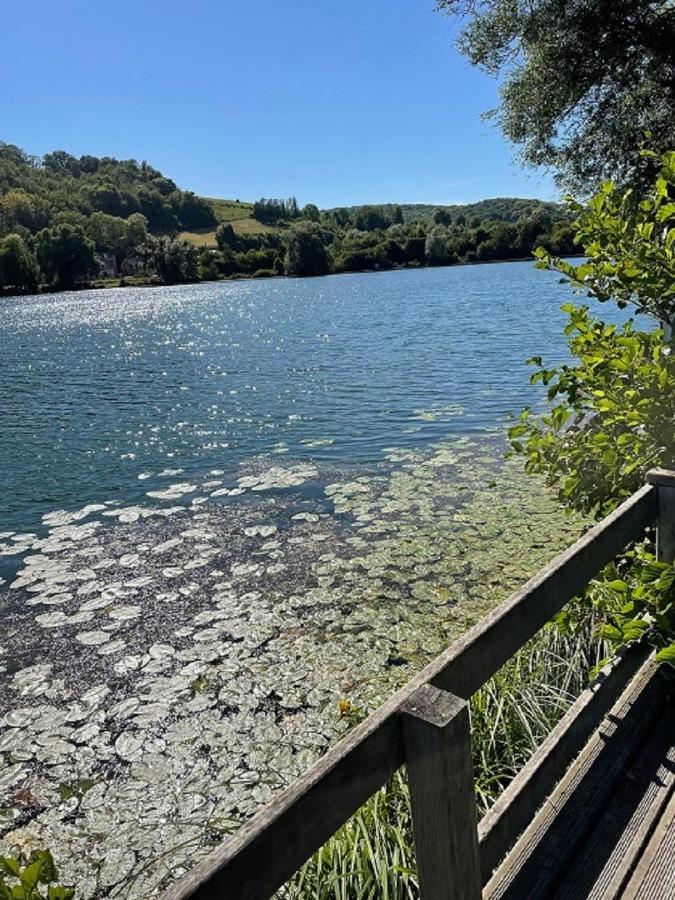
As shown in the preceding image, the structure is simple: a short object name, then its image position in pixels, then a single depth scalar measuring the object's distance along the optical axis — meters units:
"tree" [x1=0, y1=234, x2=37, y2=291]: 110.12
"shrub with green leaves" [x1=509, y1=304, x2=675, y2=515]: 3.76
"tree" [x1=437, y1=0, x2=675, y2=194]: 10.23
